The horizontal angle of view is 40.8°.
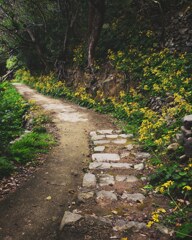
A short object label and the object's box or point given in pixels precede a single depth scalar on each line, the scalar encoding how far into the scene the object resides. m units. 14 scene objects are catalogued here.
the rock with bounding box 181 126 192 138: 5.19
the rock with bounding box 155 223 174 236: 3.43
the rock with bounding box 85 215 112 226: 3.69
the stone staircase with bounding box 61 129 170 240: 3.65
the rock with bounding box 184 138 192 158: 4.96
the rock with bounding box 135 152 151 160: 6.04
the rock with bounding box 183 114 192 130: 5.34
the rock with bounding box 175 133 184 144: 5.54
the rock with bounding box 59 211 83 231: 3.62
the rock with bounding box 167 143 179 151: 5.60
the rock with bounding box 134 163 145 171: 5.51
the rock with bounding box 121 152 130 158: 6.16
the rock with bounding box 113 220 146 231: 3.57
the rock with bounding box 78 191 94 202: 4.31
